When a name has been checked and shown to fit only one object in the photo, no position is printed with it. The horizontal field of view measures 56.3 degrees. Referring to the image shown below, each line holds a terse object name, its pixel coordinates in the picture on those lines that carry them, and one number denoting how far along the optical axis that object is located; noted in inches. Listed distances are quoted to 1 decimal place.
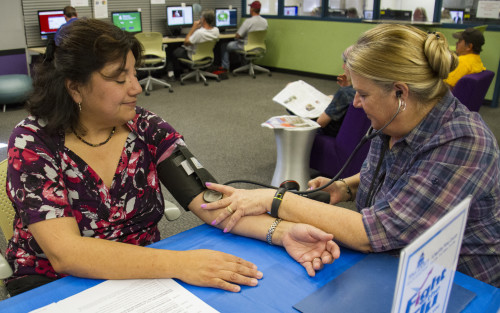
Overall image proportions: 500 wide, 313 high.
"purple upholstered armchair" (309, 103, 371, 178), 114.0
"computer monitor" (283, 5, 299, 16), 313.1
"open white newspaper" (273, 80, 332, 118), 135.3
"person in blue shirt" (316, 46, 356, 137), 121.8
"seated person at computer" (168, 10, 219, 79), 262.7
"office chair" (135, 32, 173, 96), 252.1
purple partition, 226.4
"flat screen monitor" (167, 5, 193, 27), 285.7
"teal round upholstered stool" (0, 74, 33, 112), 207.3
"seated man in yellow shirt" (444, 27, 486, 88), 174.9
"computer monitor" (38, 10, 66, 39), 234.7
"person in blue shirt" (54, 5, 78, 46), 229.1
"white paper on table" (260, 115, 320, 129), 126.0
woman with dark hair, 44.4
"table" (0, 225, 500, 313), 39.9
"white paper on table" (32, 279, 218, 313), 38.8
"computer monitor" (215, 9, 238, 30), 313.5
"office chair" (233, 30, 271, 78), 293.4
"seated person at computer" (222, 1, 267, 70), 287.7
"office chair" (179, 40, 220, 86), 269.1
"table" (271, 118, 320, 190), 126.2
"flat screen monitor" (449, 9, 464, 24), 244.1
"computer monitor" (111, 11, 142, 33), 263.3
